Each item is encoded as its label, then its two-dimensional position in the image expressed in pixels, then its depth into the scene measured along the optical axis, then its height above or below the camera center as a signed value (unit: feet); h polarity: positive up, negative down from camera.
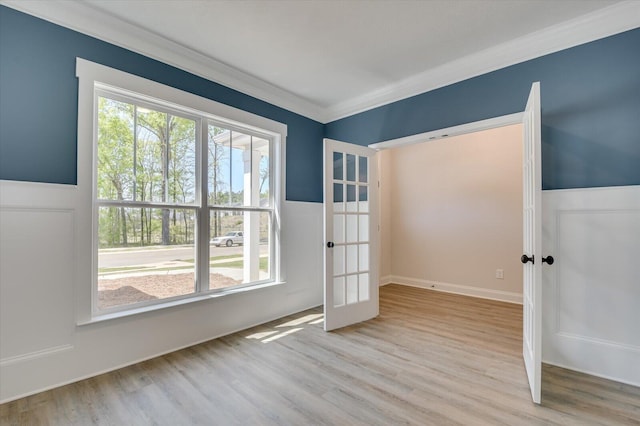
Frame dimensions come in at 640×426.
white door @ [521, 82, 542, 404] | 6.00 -0.74
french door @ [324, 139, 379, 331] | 10.32 -0.65
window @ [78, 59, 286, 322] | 7.77 +0.68
